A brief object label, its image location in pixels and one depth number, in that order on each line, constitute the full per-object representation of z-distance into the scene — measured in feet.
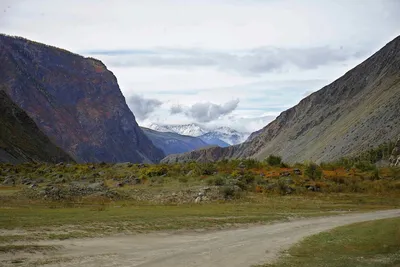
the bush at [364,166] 225.15
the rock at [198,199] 150.10
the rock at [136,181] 183.67
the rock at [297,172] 204.17
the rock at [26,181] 183.02
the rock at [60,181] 183.73
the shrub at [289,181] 177.99
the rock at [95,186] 156.46
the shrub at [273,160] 257.71
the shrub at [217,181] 170.14
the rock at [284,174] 197.08
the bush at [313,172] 193.26
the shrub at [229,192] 154.81
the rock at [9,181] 186.75
